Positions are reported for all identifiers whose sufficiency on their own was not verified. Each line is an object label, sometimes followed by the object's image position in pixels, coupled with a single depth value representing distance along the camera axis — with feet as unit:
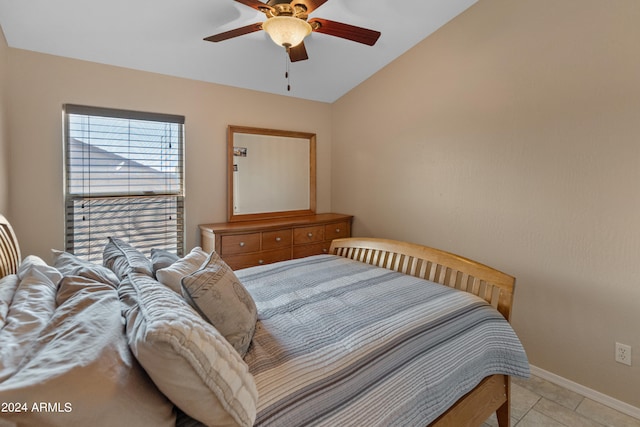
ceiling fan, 5.57
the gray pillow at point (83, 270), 4.16
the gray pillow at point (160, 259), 4.87
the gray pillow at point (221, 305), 3.85
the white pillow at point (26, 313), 2.38
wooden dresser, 9.43
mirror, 10.78
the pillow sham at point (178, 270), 4.41
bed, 2.62
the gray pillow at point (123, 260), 4.49
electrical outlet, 6.40
